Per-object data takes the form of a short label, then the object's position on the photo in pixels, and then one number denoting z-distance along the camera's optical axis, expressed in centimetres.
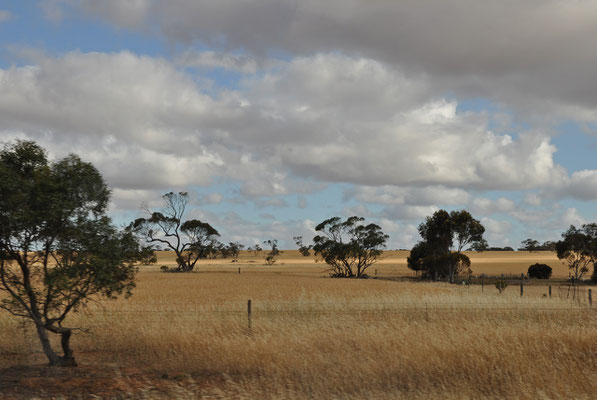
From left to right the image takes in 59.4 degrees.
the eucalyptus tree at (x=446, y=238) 7219
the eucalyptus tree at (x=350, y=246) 8250
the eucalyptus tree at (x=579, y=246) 7738
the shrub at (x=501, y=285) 4446
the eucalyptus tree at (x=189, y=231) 9562
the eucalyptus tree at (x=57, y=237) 1242
